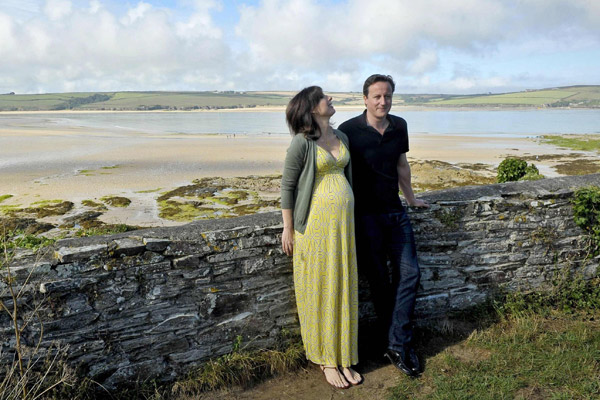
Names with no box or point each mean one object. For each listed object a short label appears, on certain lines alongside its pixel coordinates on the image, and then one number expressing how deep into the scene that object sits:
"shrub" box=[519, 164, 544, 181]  8.15
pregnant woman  3.31
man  3.60
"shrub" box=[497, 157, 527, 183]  9.55
